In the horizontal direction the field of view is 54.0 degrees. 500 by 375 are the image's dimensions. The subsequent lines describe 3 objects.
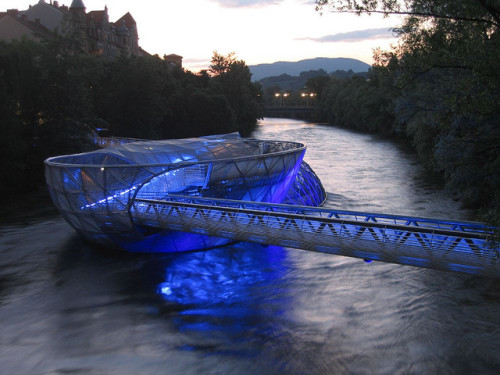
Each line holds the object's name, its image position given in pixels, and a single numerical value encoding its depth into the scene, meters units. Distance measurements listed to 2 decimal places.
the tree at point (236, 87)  77.75
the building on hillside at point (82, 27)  55.78
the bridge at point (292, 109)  115.69
